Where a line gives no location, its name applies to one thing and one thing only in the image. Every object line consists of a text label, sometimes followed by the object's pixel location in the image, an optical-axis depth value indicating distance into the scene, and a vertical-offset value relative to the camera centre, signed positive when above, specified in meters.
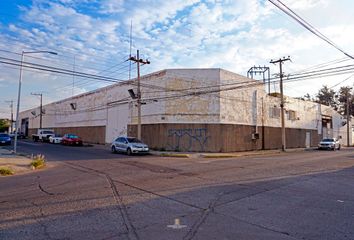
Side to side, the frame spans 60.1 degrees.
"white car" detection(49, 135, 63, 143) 44.52 +0.04
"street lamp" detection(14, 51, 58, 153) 25.20 +3.52
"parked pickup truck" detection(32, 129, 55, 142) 49.22 +0.67
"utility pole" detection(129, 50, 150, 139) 30.22 +7.23
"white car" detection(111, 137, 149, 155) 26.25 -0.50
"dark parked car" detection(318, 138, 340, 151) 41.44 -0.23
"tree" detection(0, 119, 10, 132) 109.62 +4.96
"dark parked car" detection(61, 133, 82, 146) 39.97 -0.07
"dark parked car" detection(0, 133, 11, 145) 39.53 -0.05
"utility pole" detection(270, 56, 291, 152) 35.88 +6.73
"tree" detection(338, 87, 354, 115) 74.29 +10.72
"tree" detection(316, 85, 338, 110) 81.62 +12.18
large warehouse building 30.77 +3.19
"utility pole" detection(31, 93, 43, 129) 66.19 +5.82
